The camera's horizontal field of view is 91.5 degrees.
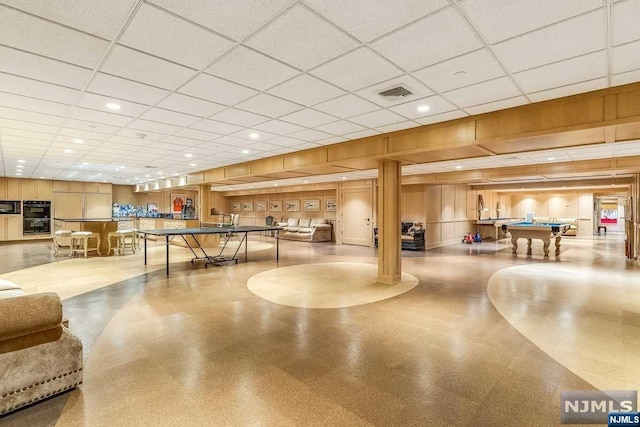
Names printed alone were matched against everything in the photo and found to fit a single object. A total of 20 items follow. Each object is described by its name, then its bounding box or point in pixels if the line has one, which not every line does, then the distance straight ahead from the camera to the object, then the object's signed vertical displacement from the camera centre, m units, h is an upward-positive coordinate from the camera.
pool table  9.03 -0.51
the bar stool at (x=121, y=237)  9.12 -0.66
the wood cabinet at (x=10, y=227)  12.66 -0.48
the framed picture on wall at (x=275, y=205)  16.88 +0.52
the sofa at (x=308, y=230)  13.61 -0.67
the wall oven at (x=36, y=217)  13.19 -0.07
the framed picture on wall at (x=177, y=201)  18.19 +0.82
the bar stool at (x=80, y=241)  8.55 -0.78
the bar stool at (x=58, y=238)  8.73 -0.69
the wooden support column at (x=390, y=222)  5.73 -0.13
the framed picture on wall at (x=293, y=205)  15.87 +0.51
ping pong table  6.51 -0.37
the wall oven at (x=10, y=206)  12.69 +0.38
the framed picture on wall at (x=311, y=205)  14.88 +0.48
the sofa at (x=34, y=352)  2.08 -0.98
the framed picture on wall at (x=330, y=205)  14.33 +0.46
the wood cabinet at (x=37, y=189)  13.12 +1.11
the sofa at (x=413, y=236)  10.64 -0.74
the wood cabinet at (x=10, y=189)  12.66 +1.09
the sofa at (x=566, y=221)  15.62 -0.32
